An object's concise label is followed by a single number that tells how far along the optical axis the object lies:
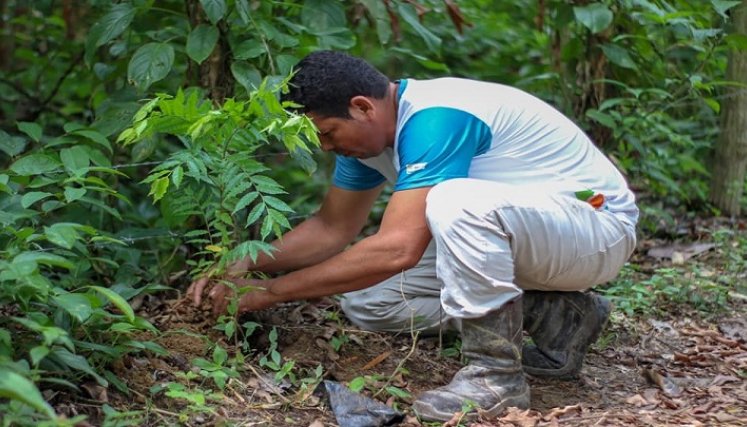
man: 2.97
